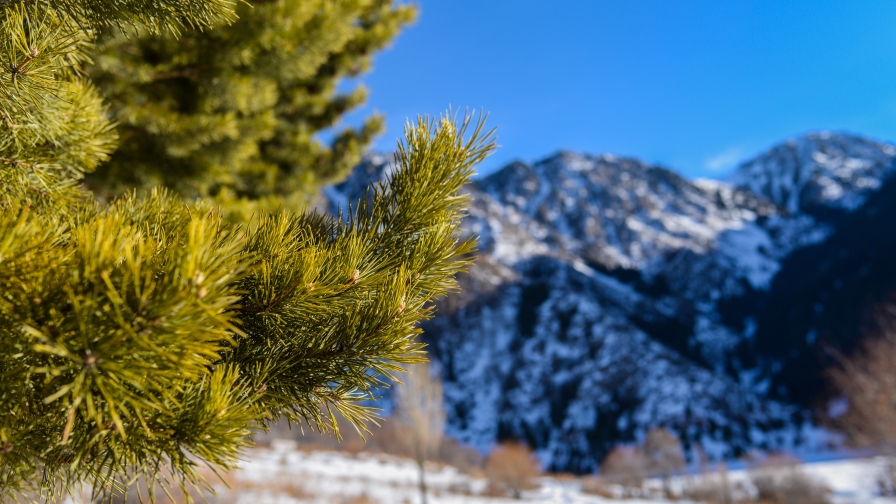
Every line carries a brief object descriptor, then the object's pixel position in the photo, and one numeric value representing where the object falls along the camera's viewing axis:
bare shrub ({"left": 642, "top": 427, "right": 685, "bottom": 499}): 23.38
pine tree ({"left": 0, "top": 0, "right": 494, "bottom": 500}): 0.63
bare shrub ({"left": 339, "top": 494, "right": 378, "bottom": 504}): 14.07
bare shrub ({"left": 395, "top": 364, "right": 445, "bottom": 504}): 15.39
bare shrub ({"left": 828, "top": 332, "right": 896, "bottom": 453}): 14.72
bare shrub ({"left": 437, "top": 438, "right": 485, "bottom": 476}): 32.07
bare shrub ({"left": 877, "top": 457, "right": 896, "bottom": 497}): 16.33
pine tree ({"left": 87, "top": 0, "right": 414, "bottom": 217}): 3.41
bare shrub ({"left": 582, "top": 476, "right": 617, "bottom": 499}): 20.87
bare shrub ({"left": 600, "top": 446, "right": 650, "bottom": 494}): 24.78
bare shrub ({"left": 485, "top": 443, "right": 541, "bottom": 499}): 21.23
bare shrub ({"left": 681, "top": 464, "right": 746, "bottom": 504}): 18.12
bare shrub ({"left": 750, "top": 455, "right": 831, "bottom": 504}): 16.70
